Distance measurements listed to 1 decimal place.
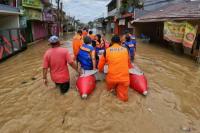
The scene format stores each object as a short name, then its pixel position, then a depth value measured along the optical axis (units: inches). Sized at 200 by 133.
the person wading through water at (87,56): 151.0
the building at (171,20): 294.7
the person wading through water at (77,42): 184.3
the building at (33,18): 557.1
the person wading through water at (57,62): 124.3
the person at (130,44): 216.5
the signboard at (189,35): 277.6
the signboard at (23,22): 490.4
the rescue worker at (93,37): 187.8
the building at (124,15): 682.5
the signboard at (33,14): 562.9
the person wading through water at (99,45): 192.7
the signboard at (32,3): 542.7
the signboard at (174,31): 306.4
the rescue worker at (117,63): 121.5
